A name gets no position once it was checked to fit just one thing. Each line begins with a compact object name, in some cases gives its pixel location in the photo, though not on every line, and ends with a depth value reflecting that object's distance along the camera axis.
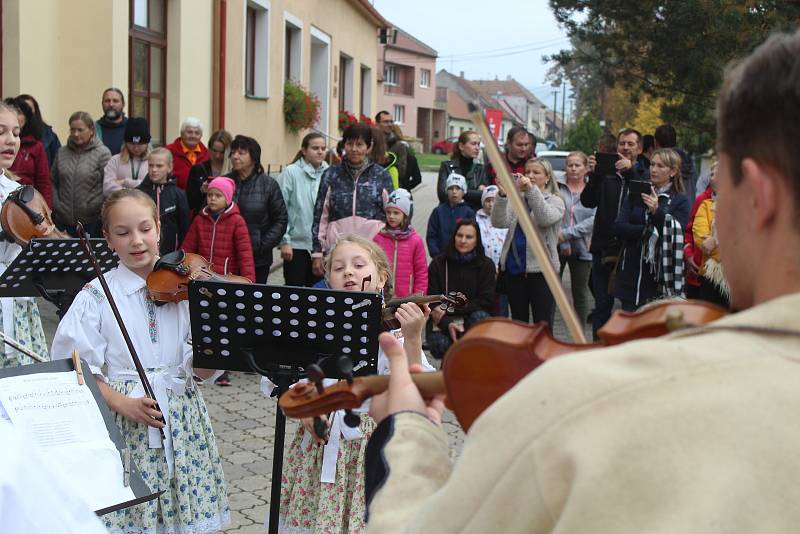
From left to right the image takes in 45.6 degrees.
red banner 10.36
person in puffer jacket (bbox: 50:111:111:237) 8.20
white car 16.20
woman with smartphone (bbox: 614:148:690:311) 7.01
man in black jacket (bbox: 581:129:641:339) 7.92
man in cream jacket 1.04
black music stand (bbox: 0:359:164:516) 2.94
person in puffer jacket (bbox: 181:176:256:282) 6.80
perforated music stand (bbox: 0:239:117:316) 4.43
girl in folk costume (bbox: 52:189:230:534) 3.59
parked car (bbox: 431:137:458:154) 64.66
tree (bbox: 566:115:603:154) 33.75
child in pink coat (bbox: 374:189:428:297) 6.93
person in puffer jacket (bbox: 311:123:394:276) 7.30
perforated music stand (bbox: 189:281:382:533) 3.28
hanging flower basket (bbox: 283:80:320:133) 17.53
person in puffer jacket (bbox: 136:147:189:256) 7.72
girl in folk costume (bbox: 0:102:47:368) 4.87
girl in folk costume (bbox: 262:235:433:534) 3.62
